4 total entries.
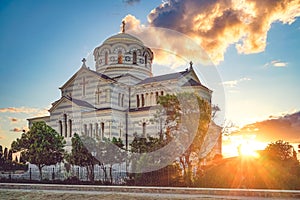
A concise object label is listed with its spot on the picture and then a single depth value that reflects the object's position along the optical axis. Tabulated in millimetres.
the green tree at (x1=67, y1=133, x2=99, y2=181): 23703
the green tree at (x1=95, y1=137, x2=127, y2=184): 23969
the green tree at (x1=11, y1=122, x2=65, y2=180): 26703
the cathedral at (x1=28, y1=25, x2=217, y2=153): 34469
